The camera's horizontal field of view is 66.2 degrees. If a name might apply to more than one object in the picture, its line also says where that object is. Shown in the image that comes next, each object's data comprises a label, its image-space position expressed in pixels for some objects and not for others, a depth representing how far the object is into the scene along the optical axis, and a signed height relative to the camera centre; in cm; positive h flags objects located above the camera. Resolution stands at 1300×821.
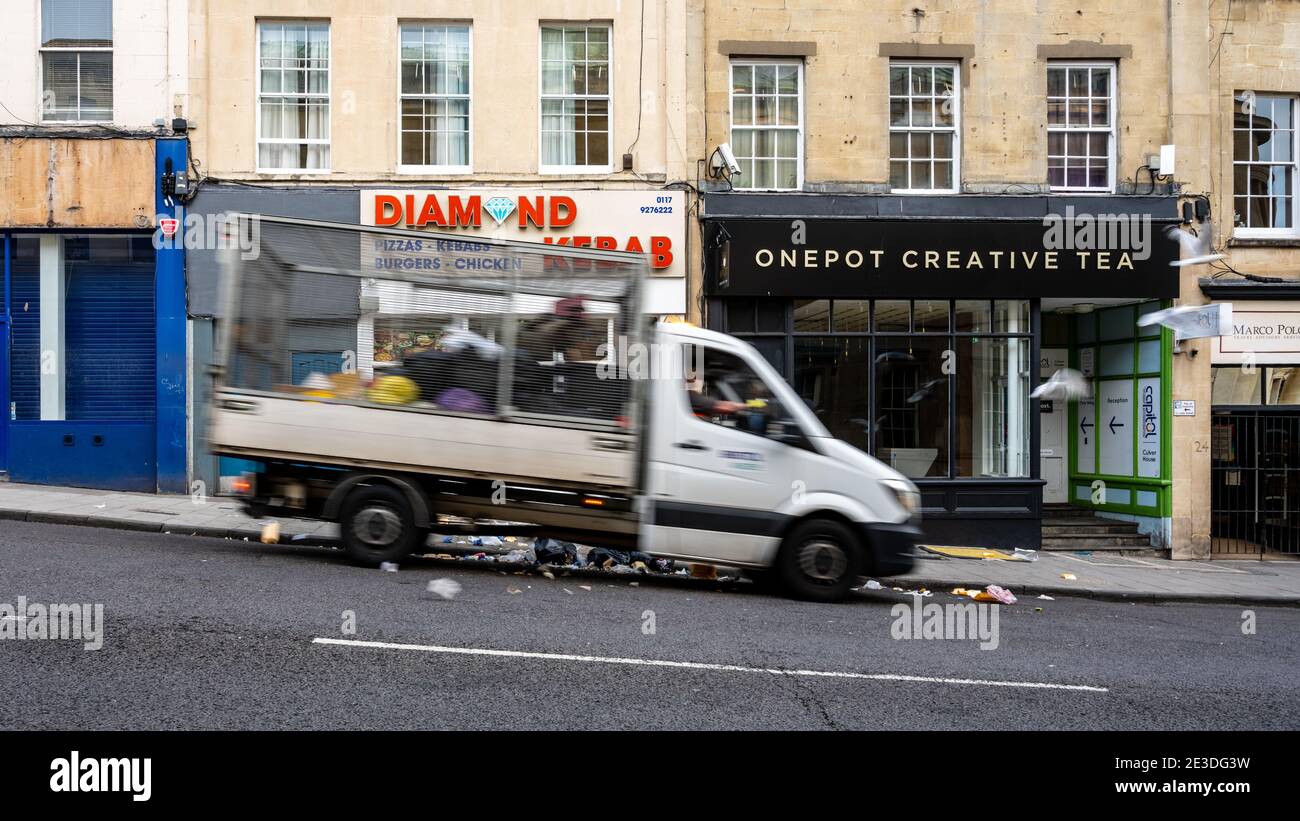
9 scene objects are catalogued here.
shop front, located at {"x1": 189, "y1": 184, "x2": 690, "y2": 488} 1495 +281
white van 941 -17
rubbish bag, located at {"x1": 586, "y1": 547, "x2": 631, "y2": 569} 1089 -169
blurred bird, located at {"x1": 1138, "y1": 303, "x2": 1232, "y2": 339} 1445 +122
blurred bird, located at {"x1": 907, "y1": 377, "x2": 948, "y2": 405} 1536 +16
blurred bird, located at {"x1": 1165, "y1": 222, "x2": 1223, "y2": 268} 1458 +232
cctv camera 1471 +363
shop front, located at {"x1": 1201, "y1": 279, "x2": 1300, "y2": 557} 1562 -109
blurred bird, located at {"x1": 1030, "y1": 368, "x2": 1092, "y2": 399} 1621 +27
